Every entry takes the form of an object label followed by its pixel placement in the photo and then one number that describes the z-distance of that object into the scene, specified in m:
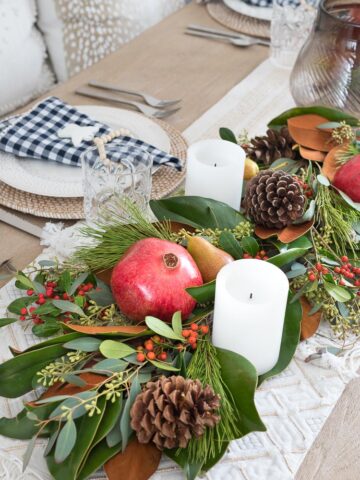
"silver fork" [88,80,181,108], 1.27
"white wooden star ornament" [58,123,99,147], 1.09
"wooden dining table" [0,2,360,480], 1.28
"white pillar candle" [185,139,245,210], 0.84
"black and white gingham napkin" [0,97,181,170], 1.05
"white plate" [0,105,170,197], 1.00
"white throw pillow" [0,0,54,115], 1.81
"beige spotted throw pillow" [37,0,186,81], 1.95
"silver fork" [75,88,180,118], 1.24
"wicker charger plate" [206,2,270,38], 1.56
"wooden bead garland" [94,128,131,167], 0.97
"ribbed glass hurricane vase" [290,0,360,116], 1.06
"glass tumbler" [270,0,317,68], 1.41
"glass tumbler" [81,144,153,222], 0.91
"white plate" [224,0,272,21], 1.58
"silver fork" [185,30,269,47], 1.50
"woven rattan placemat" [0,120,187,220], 0.96
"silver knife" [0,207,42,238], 0.93
